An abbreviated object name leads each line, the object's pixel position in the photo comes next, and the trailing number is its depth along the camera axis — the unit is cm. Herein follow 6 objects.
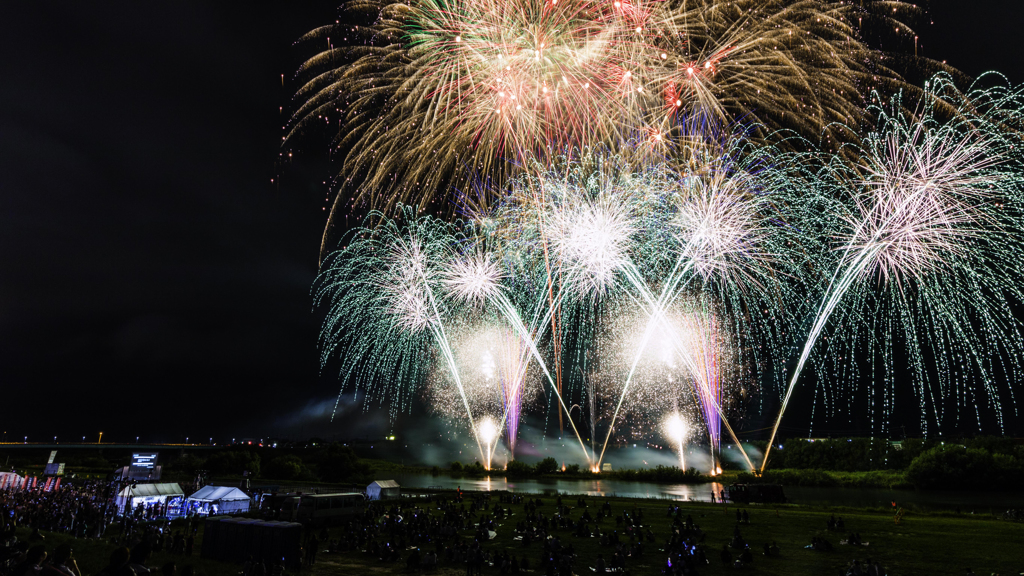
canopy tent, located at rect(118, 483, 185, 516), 3266
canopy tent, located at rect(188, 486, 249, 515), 3347
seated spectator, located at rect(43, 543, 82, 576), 818
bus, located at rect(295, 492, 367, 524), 3036
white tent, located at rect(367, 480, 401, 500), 4478
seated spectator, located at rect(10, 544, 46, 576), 817
